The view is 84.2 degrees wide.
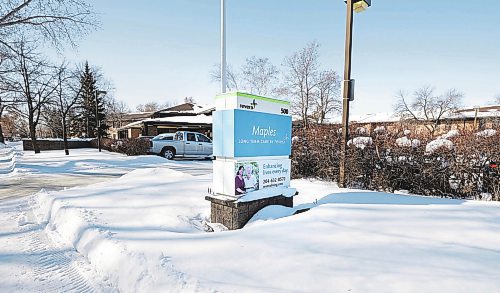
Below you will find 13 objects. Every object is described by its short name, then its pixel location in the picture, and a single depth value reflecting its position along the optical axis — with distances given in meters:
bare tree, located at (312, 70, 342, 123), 36.22
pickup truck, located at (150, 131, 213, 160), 16.78
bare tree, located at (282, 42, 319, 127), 35.81
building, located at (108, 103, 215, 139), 28.59
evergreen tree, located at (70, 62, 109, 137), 39.96
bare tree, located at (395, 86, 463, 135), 37.19
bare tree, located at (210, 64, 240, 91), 40.07
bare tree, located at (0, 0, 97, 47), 10.85
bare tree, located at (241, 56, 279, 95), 39.31
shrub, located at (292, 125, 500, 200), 5.43
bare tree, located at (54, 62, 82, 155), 20.94
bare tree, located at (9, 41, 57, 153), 16.39
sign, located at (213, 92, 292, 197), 4.38
